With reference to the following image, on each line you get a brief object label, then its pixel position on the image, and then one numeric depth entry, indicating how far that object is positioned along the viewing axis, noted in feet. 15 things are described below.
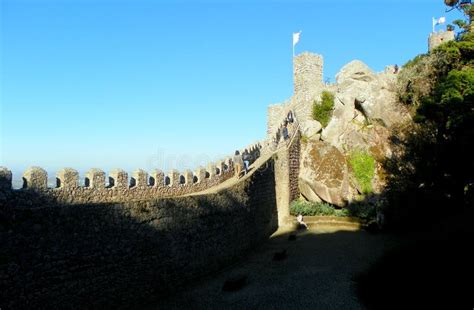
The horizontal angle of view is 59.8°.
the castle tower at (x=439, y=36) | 114.21
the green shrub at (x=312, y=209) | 67.62
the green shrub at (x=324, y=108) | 87.71
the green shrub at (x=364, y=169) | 68.59
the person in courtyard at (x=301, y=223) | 64.39
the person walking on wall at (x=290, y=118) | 86.09
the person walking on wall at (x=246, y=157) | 73.77
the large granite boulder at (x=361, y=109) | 75.20
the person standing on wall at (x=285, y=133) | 76.12
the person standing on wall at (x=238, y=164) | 66.85
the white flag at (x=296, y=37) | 107.86
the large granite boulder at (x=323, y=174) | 69.72
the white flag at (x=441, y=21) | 129.06
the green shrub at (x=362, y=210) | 63.43
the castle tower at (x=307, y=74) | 95.89
